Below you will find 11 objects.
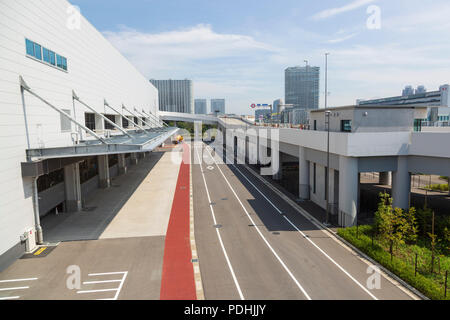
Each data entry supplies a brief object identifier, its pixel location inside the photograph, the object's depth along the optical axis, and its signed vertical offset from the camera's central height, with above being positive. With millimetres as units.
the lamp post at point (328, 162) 22500 -2634
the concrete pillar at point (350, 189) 21484 -4404
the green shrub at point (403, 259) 13740 -7219
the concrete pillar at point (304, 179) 29734 -5035
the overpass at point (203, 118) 81188 +3361
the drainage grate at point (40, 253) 17312 -7061
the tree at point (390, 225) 17188 -5802
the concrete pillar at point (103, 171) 34312 -4548
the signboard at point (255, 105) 62344 +4798
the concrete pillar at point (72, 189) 24758 -4810
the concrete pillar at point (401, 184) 21828 -4166
